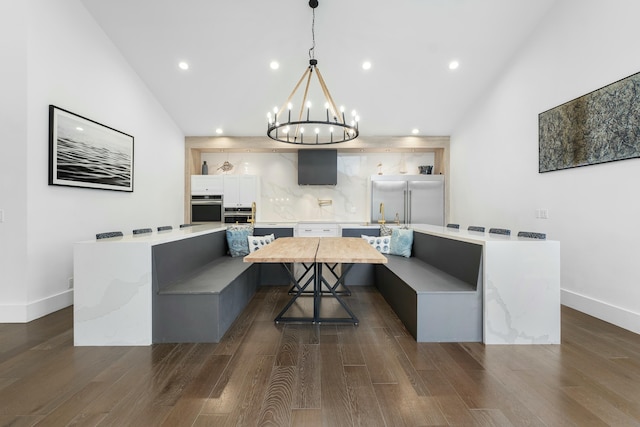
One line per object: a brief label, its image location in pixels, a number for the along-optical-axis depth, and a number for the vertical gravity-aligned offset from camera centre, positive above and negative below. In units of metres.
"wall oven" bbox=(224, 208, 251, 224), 6.17 -0.06
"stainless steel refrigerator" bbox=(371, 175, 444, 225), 6.12 +0.32
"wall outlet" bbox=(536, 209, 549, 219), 3.74 +0.02
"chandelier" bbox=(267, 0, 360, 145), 4.23 +1.69
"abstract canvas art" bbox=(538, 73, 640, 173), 2.74 +0.93
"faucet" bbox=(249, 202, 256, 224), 5.98 +0.02
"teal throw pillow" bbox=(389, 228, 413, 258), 4.03 -0.40
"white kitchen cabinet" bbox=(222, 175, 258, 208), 6.15 +0.44
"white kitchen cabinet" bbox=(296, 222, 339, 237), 5.89 -0.35
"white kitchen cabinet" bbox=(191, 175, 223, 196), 6.15 +0.56
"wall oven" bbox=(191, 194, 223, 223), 6.16 +0.08
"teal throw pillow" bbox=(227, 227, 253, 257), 4.15 -0.43
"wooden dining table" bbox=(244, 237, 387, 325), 2.47 -0.38
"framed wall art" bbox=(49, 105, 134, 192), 3.22 +0.72
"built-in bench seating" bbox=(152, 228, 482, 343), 2.45 -0.72
